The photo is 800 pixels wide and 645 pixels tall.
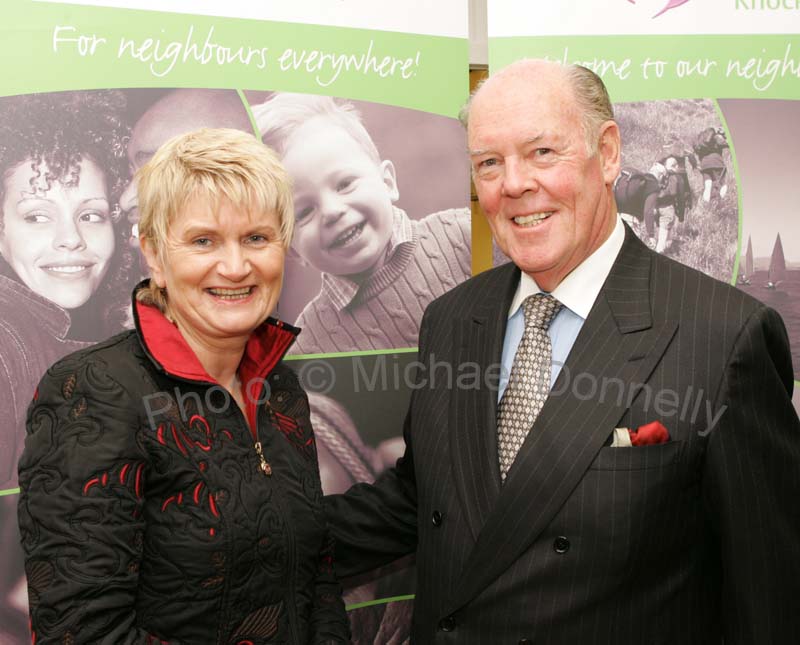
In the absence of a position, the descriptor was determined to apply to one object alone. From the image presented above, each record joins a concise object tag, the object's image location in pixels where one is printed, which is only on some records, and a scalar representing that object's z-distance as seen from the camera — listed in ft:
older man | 5.22
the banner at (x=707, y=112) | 7.64
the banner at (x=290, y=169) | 6.08
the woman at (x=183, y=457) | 4.63
